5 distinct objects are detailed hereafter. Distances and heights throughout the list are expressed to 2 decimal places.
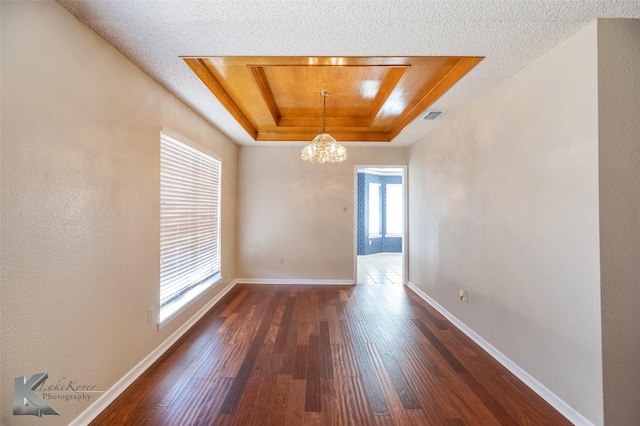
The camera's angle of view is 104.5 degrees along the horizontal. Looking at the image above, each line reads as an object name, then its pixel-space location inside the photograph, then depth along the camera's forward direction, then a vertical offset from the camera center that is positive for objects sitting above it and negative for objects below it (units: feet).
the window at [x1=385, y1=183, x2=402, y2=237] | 27.14 +0.49
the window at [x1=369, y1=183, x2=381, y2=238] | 26.45 +0.49
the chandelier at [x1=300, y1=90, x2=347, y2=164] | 9.69 +2.56
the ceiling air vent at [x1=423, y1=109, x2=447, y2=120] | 9.29 +3.90
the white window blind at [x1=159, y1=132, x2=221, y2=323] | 7.95 -0.30
